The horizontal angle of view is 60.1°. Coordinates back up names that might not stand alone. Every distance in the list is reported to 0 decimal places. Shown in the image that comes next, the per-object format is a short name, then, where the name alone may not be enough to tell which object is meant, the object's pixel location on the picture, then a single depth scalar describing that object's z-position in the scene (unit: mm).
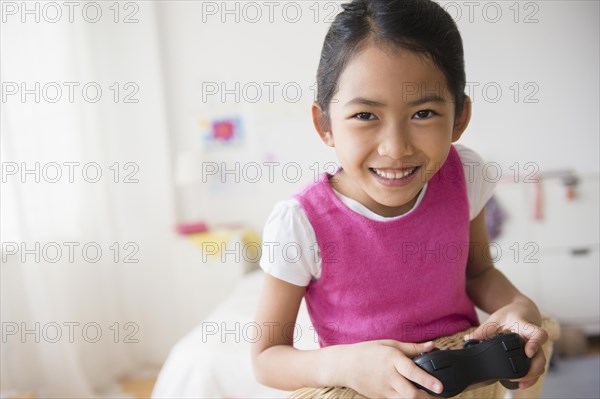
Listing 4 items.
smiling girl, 605
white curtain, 1675
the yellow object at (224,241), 2516
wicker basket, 560
